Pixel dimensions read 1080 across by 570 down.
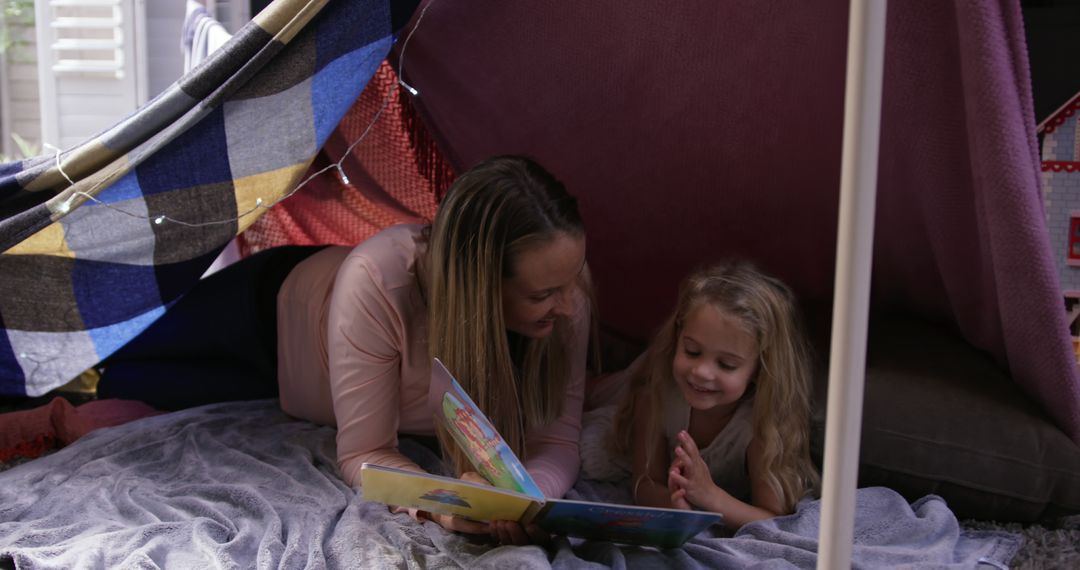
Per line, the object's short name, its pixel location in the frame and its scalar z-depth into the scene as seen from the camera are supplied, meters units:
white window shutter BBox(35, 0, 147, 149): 2.73
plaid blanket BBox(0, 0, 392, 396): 1.18
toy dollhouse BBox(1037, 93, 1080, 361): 1.76
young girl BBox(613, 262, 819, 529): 1.22
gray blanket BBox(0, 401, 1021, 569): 1.07
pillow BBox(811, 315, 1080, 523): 1.25
